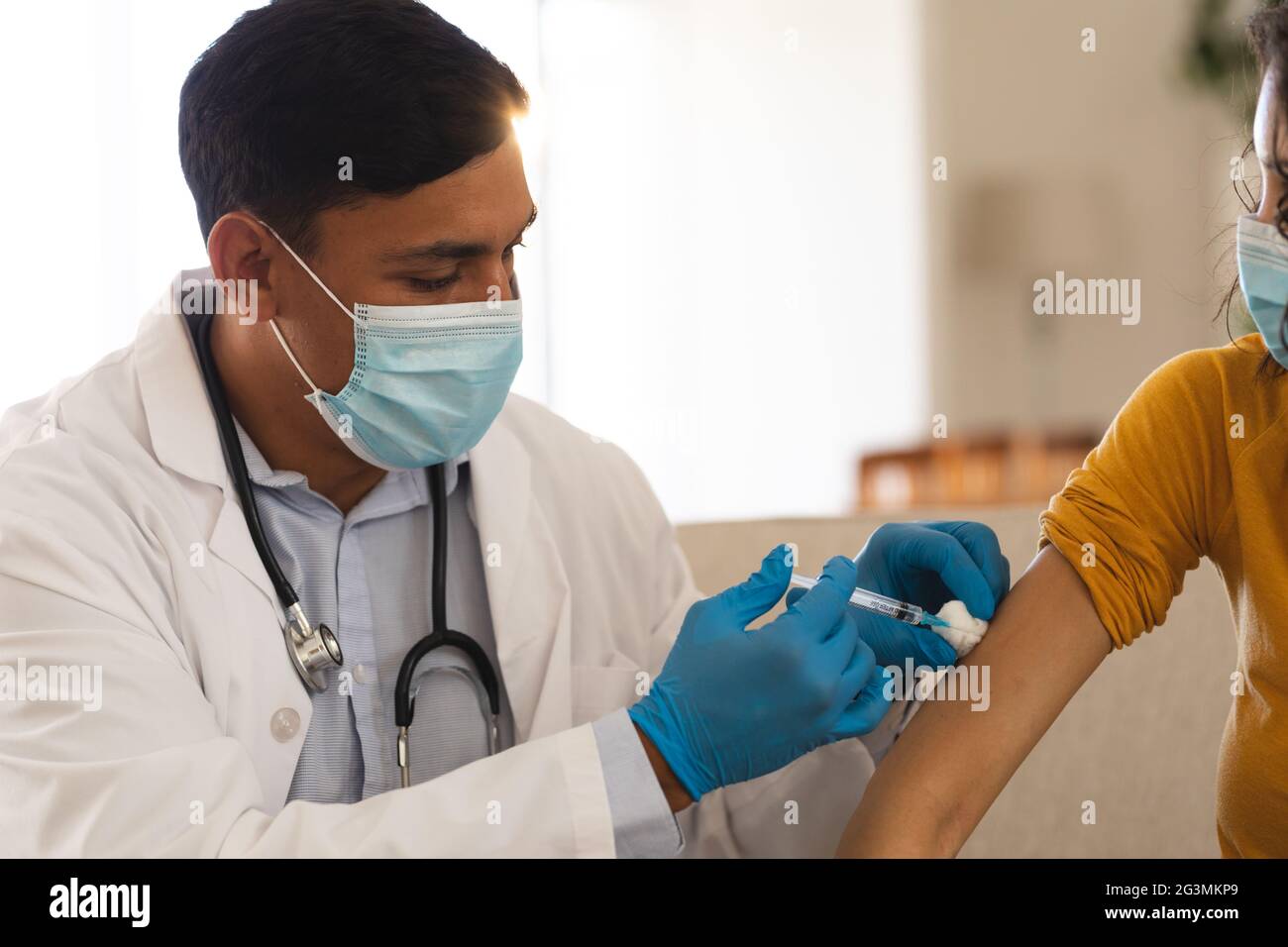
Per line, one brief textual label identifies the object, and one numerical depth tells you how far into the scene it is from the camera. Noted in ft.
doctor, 3.60
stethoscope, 4.28
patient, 3.72
